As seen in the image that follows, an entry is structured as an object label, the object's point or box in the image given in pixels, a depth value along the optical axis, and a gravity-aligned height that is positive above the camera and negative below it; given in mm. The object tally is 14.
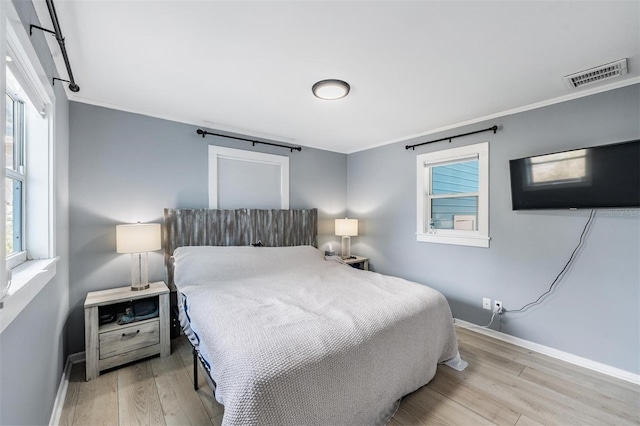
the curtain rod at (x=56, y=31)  1308 +995
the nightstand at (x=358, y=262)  3941 -739
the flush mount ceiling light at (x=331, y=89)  2145 +1030
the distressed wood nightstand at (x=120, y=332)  2148 -1019
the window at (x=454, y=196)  3006 +205
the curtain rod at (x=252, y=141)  3100 +952
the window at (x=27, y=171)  1104 +253
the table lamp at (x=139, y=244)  2373 -281
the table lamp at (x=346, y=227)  4094 -220
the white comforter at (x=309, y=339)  1234 -714
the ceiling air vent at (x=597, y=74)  1921 +1056
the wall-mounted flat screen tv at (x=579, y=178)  2057 +291
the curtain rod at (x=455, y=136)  2875 +904
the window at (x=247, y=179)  3258 +445
